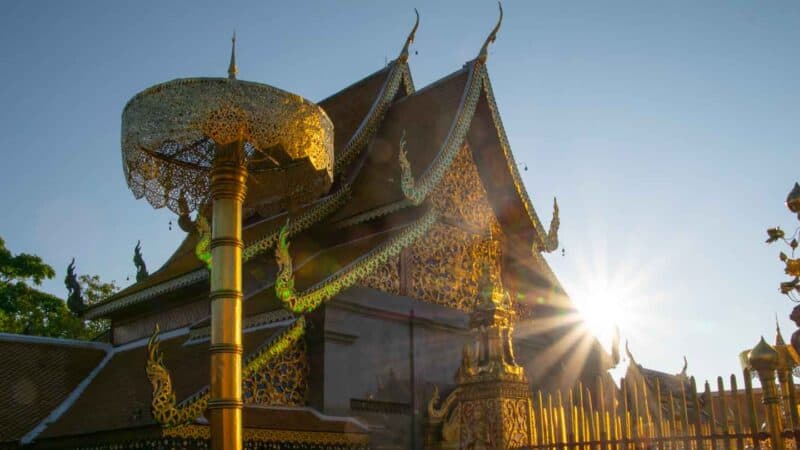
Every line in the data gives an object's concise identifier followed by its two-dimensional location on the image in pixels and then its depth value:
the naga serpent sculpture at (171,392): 6.52
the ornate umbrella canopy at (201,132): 5.18
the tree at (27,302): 19.27
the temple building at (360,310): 7.97
